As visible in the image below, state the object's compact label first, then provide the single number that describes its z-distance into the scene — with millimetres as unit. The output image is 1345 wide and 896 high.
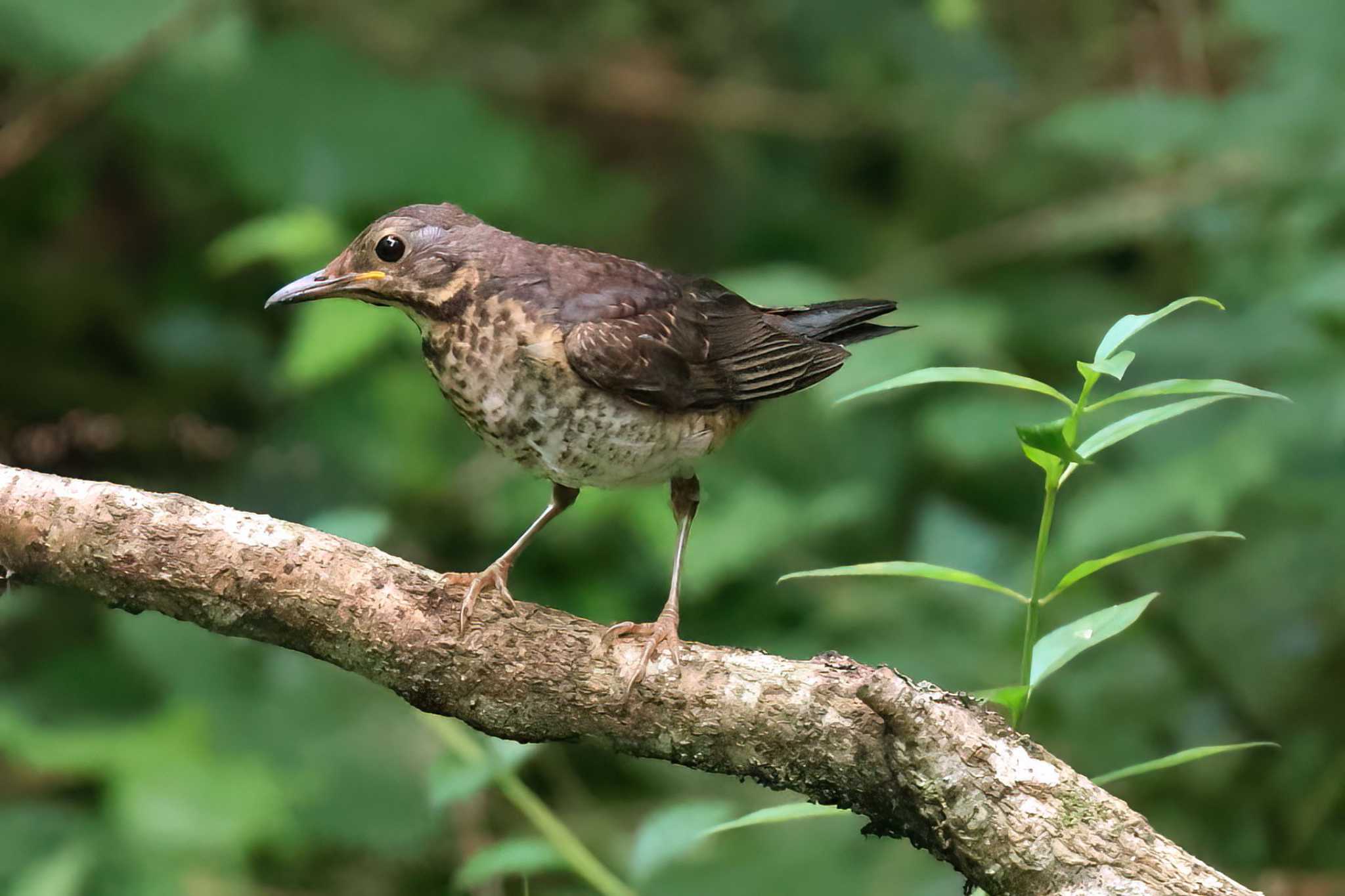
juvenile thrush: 5582
